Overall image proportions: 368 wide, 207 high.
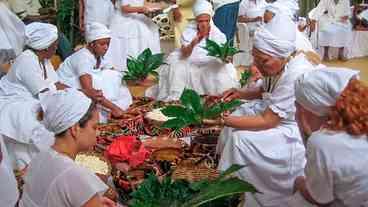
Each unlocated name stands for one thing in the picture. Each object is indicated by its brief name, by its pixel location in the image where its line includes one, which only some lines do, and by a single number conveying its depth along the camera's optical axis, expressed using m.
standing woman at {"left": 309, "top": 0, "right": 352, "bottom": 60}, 8.85
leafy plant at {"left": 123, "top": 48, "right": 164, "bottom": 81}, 5.05
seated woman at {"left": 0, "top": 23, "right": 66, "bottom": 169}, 3.66
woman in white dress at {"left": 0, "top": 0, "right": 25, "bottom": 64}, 4.43
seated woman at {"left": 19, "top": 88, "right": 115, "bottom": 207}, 2.02
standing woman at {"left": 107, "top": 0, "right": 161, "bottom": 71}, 6.07
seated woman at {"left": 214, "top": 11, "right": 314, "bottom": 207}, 3.22
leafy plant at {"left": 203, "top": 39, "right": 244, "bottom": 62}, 4.89
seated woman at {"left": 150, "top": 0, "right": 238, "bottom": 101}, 5.04
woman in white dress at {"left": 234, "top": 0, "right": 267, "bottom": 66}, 7.94
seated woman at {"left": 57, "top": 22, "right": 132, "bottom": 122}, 4.41
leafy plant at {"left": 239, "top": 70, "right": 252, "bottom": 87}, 4.68
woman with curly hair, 2.06
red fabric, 3.22
